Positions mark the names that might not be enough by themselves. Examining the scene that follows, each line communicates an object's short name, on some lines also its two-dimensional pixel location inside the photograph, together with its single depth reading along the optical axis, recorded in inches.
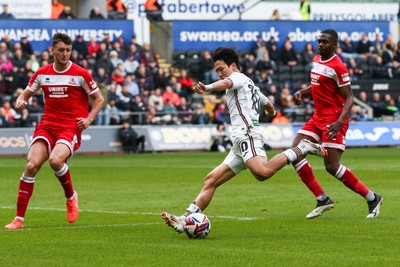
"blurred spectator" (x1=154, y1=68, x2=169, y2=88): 1628.9
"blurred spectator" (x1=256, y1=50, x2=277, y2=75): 1717.5
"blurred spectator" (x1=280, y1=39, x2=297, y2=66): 1787.6
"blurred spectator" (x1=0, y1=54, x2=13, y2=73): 1488.7
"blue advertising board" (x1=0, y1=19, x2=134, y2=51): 1616.6
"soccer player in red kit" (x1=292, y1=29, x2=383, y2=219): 591.8
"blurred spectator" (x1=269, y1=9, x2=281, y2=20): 1873.8
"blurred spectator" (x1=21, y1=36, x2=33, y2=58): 1542.8
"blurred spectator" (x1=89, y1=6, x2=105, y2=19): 1713.1
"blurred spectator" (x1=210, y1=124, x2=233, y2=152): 1508.4
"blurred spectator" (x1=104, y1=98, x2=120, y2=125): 1496.1
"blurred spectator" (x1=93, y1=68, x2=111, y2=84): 1542.8
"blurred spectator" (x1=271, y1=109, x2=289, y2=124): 1594.5
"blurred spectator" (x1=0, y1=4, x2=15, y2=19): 1609.3
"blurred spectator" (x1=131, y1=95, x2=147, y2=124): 1539.1
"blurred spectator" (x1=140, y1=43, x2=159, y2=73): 1647.4
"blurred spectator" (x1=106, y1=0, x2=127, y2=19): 1736.0
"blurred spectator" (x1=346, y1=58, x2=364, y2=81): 1800.0
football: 498.0
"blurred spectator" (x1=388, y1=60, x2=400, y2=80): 1844.2
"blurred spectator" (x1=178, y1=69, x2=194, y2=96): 1644.9
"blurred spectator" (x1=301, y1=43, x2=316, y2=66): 1800.0
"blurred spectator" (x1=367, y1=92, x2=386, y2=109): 1743.4
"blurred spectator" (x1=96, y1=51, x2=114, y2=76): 1568.7
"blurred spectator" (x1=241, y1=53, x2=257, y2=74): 1685.2
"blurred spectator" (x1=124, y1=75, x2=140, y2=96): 1571.1
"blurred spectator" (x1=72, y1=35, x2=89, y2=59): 1575.8
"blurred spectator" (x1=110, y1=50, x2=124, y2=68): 1588.3
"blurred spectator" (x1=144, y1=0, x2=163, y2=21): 1763.0
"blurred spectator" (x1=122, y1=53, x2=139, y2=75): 1615.4
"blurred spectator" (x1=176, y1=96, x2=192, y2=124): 1560.0
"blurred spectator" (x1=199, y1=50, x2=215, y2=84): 1665.8
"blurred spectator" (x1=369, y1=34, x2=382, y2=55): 1889.8
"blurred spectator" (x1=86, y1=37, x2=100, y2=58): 1589.6
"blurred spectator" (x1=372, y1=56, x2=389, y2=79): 1841.8
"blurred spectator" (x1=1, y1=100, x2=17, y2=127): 1408.7
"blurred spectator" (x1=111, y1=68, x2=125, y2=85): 1561.3
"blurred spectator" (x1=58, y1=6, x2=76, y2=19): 1672.6
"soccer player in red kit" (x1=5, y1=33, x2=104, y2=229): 565.9
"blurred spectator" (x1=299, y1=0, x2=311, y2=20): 1905.8
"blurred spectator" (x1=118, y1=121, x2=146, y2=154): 1453.0
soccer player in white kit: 519.5
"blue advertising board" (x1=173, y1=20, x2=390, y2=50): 1797.5
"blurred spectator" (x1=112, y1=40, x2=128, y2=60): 1621.6
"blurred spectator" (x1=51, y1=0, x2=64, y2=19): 1675.7
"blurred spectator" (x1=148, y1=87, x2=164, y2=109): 1561.3
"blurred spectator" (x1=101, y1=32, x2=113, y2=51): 1611.7
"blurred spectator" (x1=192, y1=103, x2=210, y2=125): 1558.8
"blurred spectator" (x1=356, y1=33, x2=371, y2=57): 1887.3
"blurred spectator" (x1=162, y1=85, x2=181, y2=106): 1584.6
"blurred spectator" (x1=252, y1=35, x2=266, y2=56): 1780.3
